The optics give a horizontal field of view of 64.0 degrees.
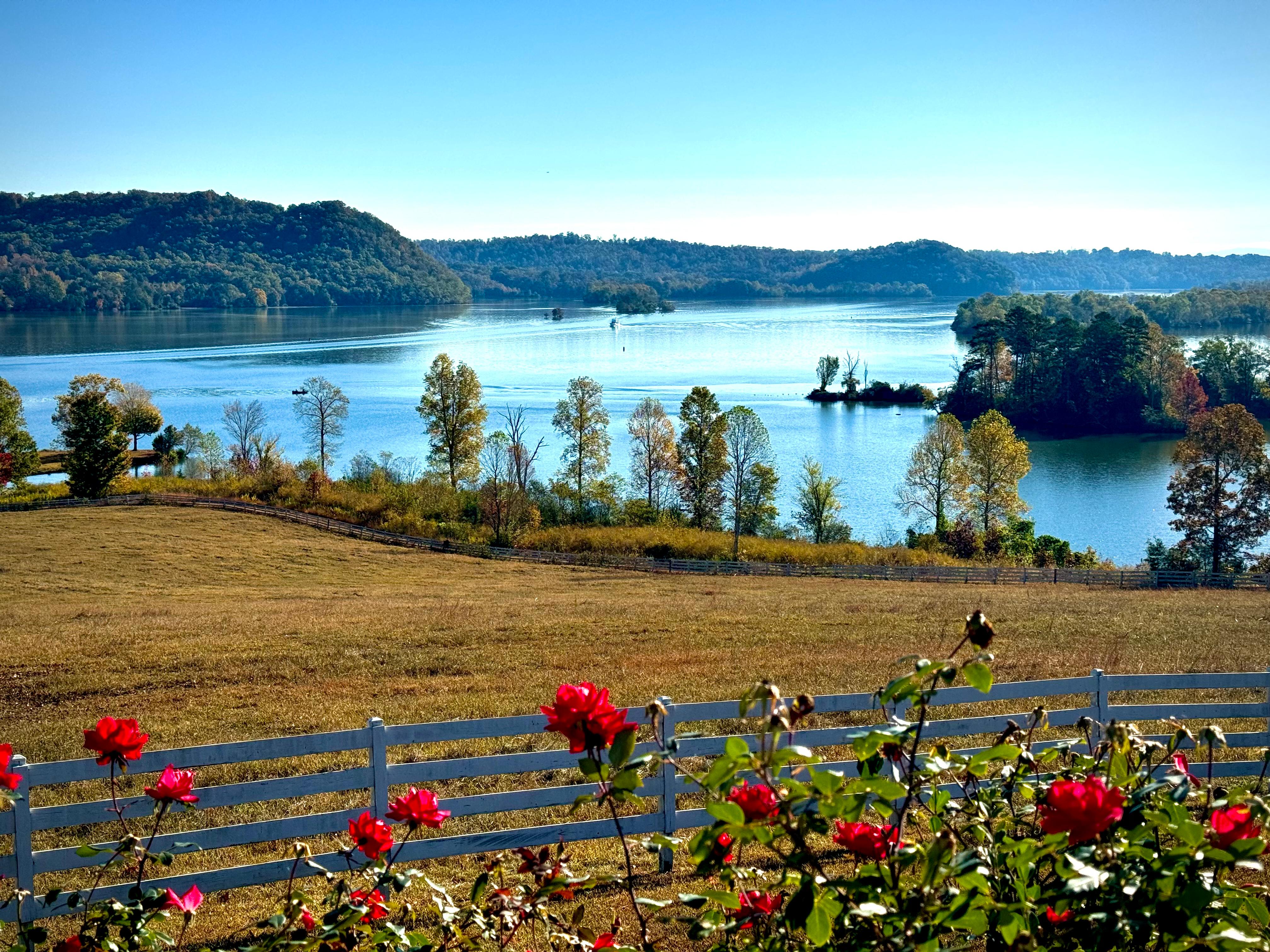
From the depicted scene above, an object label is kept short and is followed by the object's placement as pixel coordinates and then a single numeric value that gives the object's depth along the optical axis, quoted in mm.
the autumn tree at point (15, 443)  60344
